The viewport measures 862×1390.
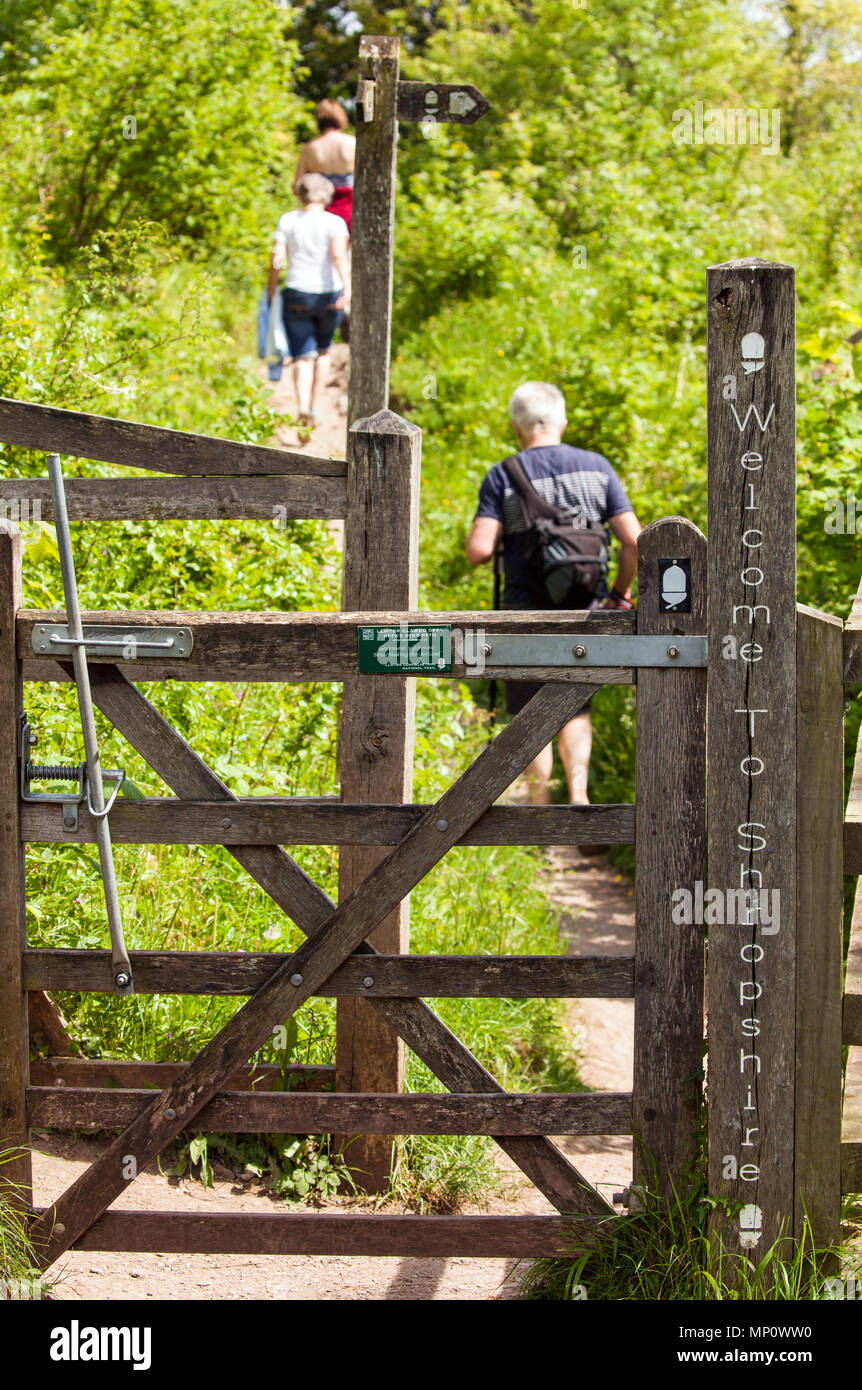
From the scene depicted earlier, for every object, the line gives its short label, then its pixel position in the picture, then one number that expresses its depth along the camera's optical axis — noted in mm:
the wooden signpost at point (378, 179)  7859
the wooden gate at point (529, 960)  5352
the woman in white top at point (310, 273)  16859
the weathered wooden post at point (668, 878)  5398
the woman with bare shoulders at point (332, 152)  17719
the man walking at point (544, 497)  10703
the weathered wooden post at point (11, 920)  5414
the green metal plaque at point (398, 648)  5367
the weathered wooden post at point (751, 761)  5273
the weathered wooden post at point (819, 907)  5363
